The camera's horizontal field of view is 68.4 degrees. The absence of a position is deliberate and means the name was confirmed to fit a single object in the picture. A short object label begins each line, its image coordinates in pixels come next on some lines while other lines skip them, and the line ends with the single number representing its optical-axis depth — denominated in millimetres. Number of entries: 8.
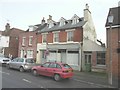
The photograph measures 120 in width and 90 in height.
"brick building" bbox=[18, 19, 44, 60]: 16946
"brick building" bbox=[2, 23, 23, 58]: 21505
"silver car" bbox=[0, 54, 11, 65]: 13472
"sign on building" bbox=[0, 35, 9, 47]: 20097
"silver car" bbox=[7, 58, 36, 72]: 10360
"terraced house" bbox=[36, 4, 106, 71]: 12074
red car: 7857
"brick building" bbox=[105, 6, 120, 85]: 10011
